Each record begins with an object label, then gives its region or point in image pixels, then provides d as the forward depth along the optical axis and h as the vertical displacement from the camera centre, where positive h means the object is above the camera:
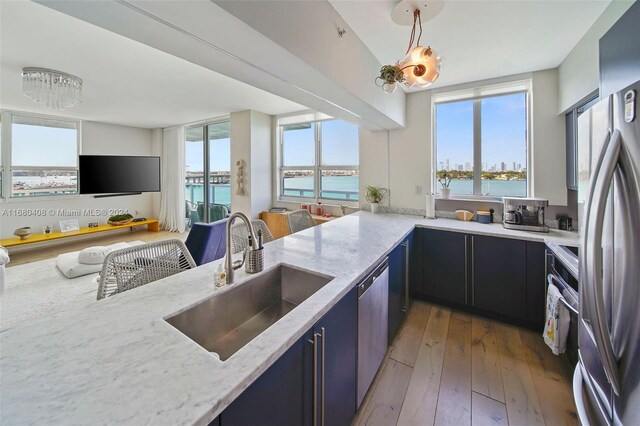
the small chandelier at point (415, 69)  1.57 +0.90
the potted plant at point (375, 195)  3.54 +0.24
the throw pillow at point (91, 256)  3.60 -0.61
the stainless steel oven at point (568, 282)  1.57 -0.49
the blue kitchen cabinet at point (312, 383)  0.70 -0.58
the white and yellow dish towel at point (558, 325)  1.65 -0.75
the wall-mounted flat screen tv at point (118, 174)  4.81 +0.81
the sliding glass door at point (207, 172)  5.74 +0.96
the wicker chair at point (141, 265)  1.34 -0.29
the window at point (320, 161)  4.28 +0.93
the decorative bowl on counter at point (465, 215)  2.96 -0.04
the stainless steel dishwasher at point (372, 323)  1.41 -0.69
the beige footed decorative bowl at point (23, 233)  4.44 -0.33
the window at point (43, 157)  4.72 +1.15
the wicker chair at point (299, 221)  2.90 -0.10
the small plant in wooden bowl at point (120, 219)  5.64 -0.12
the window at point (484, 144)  2.87 +0.80
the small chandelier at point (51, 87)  2.82 +1.48
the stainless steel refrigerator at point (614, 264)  0.70 -0.17
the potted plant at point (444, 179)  3.22 +0.42
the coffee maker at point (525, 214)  2.37 -0.03
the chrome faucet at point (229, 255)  1.17 -0.20
